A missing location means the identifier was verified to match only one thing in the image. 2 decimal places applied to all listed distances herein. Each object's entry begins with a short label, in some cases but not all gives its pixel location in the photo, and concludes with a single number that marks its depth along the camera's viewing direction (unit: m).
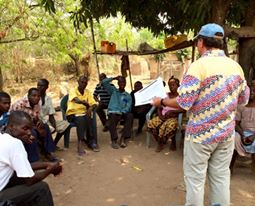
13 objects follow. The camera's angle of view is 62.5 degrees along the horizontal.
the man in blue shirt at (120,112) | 3.42
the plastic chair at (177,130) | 3.23
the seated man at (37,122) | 2.82
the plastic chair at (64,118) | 3.34
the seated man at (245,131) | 2.48
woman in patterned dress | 3.19
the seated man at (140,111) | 3.67
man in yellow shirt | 3.22
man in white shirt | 1.50
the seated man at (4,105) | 2.46
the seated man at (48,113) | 3.04
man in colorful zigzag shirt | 1.58
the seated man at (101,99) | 3.93
